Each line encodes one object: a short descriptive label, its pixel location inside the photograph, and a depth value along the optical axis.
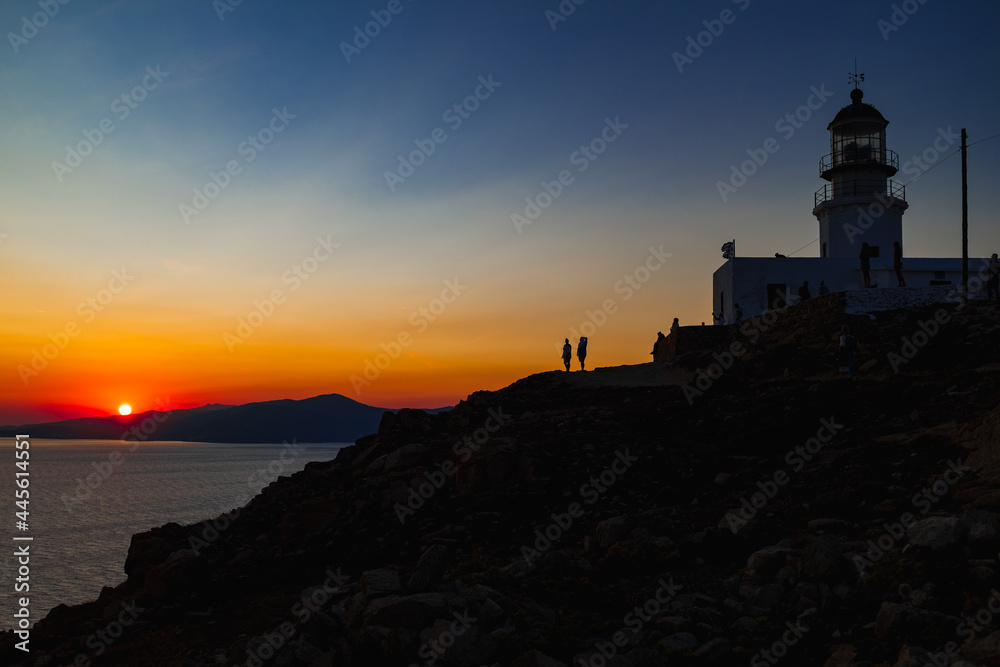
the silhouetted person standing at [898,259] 29.31
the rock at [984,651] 5.76
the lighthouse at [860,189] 37.31
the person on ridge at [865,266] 30.42
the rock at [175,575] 13.72
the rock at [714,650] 7.14
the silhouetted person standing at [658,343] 36.25
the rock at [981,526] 7.71
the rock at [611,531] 10.54
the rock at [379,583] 8.73
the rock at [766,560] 8.91
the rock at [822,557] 8.17
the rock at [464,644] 7.29
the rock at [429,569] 8.88
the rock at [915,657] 5.95
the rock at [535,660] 6.95
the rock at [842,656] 6.61
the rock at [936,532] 7.91
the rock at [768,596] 8.00
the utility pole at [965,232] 25.40
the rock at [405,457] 18.14
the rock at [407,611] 7.92
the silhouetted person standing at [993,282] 25.86
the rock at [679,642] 7.35
